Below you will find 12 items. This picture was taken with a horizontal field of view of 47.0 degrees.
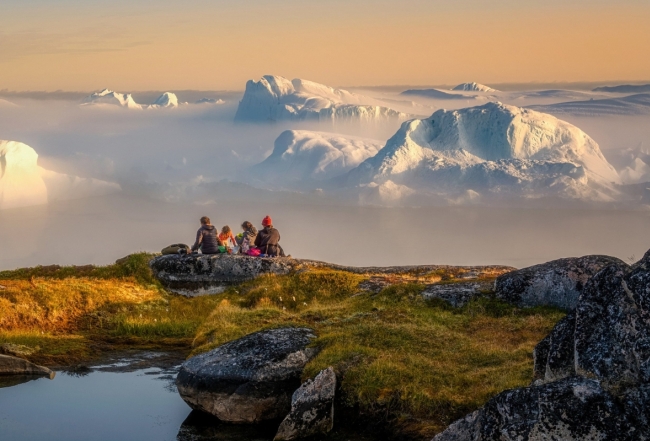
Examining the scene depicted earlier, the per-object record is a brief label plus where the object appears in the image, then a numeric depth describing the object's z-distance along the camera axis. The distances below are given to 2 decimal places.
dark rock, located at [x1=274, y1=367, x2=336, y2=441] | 17.28
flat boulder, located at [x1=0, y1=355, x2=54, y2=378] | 22.36
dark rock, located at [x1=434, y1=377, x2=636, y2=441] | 12.04
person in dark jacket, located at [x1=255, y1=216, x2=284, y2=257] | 38.62
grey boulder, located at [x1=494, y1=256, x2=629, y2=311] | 26.91
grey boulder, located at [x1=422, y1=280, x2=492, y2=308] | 28.20
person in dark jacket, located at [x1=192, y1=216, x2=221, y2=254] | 37.47
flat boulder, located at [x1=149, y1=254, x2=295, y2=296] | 36.09
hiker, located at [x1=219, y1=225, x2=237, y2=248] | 39.66
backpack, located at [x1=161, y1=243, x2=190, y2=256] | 38.33
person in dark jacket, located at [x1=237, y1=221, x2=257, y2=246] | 38.75
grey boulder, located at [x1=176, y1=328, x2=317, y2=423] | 18.86
